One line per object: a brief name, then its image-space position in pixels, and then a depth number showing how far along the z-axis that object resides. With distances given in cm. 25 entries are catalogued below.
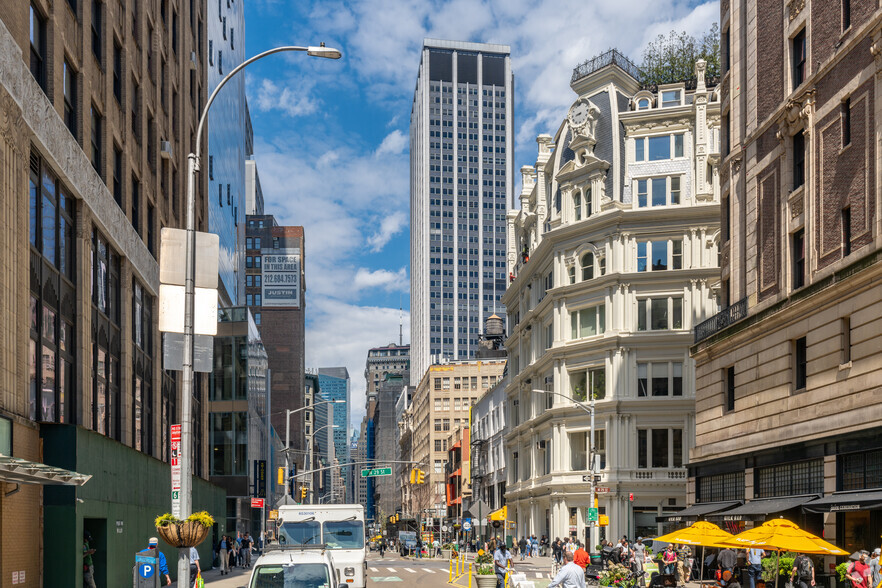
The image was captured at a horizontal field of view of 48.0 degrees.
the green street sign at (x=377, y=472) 6390
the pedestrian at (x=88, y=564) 2550
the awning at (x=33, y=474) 1663
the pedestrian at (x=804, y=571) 2671
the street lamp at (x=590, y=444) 5465
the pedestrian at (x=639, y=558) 3440
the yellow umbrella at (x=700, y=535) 2558
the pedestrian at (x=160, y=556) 2264
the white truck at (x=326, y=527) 2611
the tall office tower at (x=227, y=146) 7250
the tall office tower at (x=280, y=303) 15812
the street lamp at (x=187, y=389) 1622
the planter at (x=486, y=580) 2841
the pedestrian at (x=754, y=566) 2956
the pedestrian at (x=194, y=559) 2782
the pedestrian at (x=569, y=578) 1636
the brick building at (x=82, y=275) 2131
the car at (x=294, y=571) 1659
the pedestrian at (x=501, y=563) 2886
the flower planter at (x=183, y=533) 1600
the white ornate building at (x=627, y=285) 5839
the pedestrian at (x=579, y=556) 1981
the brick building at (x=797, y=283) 2658
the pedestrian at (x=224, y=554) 4478
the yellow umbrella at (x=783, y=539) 2033
